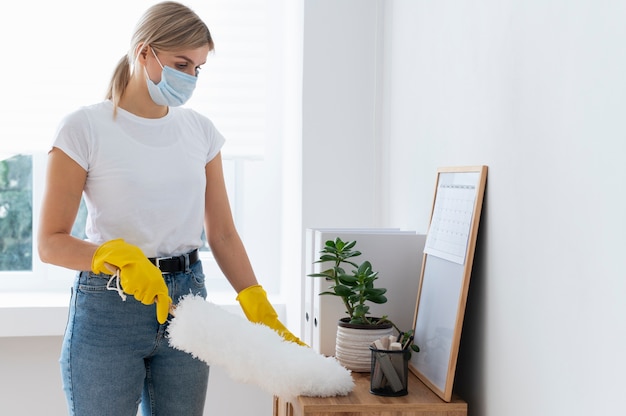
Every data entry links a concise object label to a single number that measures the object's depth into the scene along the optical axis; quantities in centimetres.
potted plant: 155
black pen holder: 138
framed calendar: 141
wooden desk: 130
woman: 150
